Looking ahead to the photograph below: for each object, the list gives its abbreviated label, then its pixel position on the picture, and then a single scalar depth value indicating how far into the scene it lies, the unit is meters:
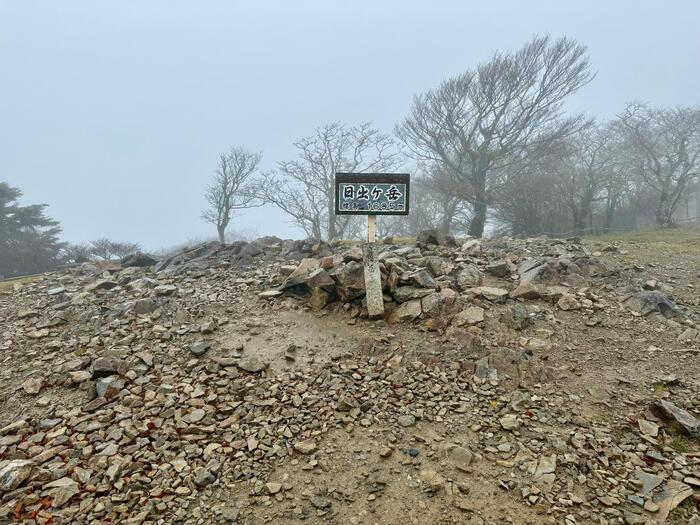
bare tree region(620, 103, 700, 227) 19.61
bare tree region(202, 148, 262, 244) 23.38
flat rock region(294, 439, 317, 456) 3.54
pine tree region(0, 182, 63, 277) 17.05
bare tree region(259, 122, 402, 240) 21.86
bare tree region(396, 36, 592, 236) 17.62
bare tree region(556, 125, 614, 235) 18.80
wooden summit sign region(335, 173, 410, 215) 5.46
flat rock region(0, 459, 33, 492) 3.25
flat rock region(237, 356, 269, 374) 4.70
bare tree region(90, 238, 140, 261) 16.12
